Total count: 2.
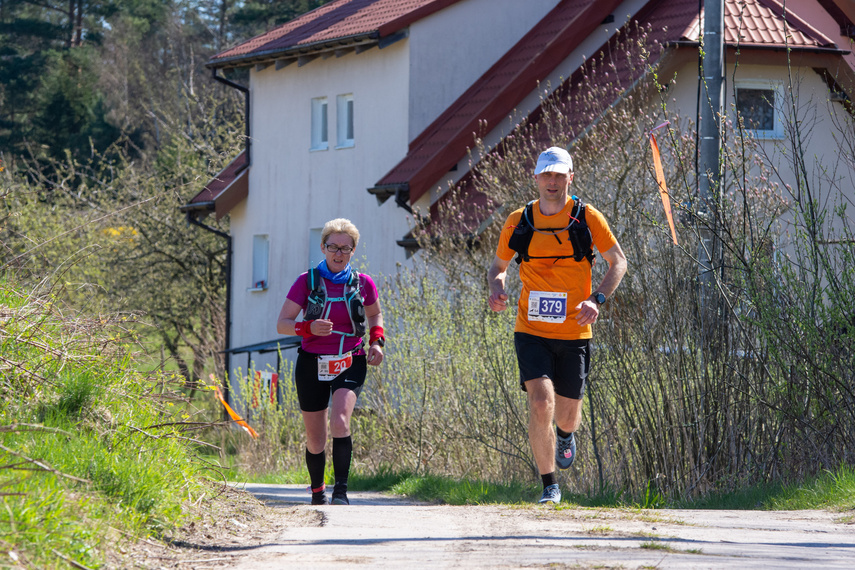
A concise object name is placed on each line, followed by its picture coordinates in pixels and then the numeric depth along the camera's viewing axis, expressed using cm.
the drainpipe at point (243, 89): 5325
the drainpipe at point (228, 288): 5766
